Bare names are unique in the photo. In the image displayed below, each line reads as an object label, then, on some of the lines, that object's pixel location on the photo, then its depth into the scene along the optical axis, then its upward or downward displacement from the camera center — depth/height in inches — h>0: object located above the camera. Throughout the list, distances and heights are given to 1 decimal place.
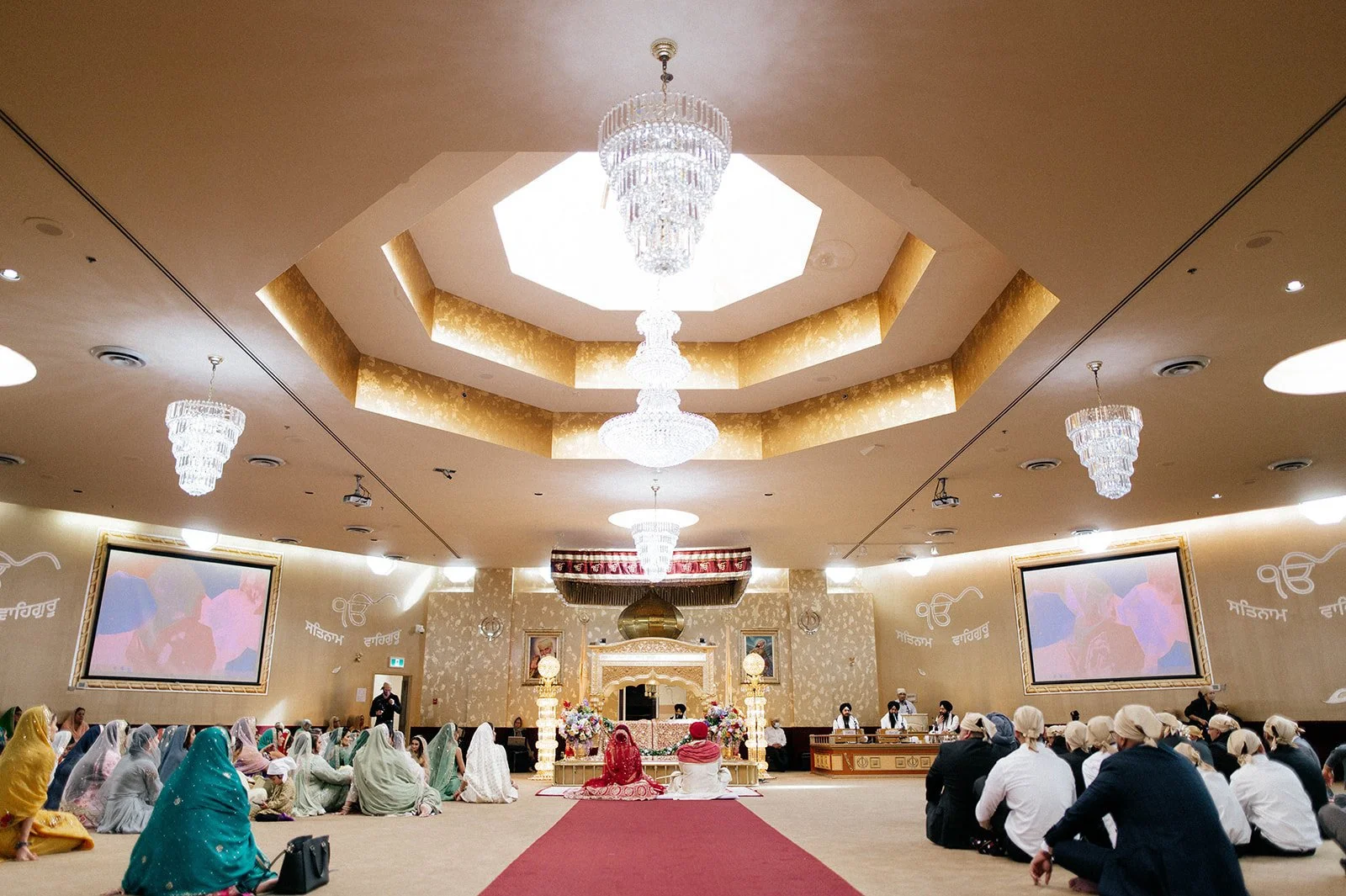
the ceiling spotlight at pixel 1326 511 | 517.3 +100.6
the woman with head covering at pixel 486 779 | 438.3 -47.8
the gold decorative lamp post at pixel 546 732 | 595.8 -33.8
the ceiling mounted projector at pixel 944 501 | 440.1 +90.6
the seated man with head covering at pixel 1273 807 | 243.1 -35.6
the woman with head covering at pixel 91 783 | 319.0 -36.5
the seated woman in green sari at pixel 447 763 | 447.8 -40.8
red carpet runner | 203.0 -49.2
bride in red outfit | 451.5 -49.5
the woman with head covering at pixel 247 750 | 345.1 -26.1
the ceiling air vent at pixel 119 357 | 293.7 +111.5
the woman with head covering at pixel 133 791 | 311.6 -38.3
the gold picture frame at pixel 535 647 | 721.0 +30.2
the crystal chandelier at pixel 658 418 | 307.6 +99.0
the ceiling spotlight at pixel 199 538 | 576.7 +96.9
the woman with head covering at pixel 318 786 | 374.3 -44.5
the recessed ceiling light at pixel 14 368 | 305.1 +112.3
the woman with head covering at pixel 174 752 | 351.3 -26.9
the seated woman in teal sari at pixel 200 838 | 184.2 -33.2
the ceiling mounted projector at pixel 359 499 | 442.4 +93.7
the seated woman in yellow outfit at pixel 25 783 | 238.7 -26.7
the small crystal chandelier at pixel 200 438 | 284.4 +80.4
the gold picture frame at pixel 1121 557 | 568.1 +49.6
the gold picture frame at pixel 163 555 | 527.5 +54.8
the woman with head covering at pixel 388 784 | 378.0 -43.6
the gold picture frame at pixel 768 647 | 729.6 +29.5
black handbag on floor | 193.5 -40.9
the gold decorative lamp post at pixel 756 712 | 609.3 -20.7
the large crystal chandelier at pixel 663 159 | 168.6 +101.4
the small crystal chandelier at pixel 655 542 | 454.6 +73.5
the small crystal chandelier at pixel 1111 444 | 295.0 +80.0
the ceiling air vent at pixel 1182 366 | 306.5 +110.9
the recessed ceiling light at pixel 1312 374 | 319.0 +113.3
